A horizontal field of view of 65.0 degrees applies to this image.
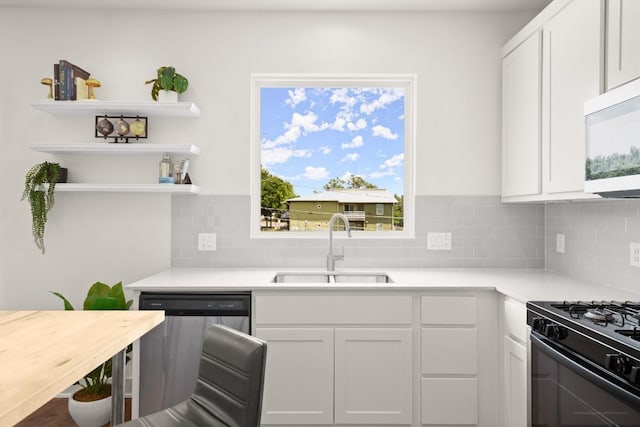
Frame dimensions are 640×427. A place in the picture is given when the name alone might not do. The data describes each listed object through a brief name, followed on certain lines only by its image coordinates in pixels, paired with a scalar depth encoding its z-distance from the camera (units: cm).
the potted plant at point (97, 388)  275
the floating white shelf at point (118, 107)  300
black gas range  145
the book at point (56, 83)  302
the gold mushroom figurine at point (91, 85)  310
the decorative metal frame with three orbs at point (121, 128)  315
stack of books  302
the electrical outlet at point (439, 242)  328
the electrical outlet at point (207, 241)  327
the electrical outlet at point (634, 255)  234
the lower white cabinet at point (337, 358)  261
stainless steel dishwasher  259
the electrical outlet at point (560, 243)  303
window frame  332
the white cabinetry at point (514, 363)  228
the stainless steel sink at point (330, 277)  307
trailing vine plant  308
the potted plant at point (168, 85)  308
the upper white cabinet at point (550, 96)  221
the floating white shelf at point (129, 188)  302
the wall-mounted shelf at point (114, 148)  300
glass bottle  311
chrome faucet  312
